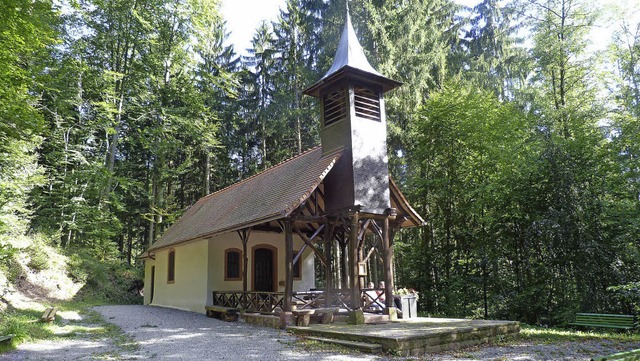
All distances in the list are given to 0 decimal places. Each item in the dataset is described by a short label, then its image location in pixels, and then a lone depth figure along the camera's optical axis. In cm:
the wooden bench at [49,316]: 1045
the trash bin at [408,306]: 1148
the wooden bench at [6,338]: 695
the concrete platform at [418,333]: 711
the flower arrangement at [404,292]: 1188
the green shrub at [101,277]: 1922
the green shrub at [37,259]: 1714
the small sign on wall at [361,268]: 1095
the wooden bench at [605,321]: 991
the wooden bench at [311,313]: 1027
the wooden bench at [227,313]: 1229
